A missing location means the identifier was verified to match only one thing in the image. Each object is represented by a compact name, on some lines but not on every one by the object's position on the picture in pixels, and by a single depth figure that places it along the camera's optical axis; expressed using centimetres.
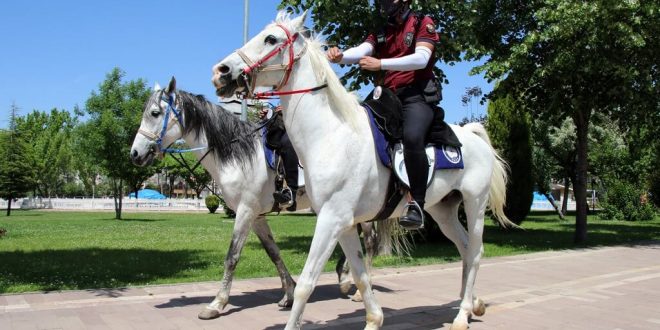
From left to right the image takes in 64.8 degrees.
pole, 1582
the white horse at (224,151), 653
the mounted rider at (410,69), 459
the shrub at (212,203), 4219
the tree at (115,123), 3152
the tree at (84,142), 3212
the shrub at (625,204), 3180
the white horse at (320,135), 413
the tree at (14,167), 4003
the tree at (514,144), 1870
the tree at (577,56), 1409
